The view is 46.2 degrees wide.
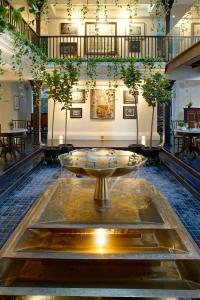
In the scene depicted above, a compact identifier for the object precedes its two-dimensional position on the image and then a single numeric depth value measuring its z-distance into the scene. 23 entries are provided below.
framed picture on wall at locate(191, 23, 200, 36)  4.99
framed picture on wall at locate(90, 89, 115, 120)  9.64
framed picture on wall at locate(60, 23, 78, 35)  10.01
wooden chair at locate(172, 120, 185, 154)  7.42
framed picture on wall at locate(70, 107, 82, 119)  9.71
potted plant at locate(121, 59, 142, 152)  6.91
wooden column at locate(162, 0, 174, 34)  7.79
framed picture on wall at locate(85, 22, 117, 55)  9.69
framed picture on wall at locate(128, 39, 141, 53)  9.69
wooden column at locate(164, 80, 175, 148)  8.43
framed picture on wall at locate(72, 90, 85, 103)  9.60
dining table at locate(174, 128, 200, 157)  6.19
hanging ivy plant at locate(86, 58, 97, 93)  7.76
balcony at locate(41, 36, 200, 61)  9.17
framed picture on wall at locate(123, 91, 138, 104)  9.58
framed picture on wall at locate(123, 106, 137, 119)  9.66
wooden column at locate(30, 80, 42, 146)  8.45
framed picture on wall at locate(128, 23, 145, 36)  9.98
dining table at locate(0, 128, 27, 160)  6.04
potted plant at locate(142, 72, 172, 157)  6.70
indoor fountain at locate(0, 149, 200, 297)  1.82
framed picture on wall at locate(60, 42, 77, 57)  9.74
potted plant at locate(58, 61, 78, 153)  6.64
